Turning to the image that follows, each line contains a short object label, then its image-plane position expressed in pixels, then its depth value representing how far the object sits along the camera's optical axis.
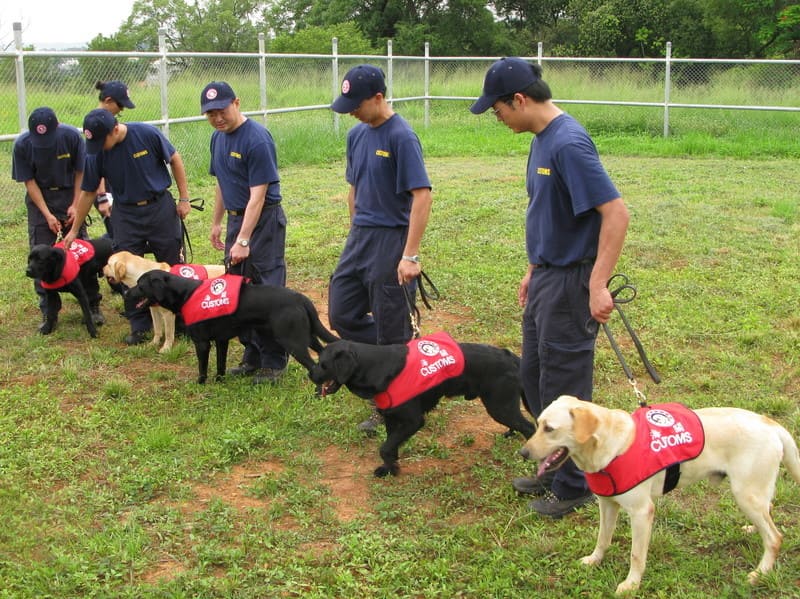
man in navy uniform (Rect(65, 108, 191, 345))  6.05
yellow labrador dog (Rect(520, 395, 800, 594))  3.16
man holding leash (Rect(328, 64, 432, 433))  4.37
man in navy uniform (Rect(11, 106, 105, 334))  6.58
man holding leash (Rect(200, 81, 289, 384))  5.21
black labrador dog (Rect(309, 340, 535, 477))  4.11
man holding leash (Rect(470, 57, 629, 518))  3.30
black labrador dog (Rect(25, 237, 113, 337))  6.26
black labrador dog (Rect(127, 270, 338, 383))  5.20
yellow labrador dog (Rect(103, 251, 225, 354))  6.18
